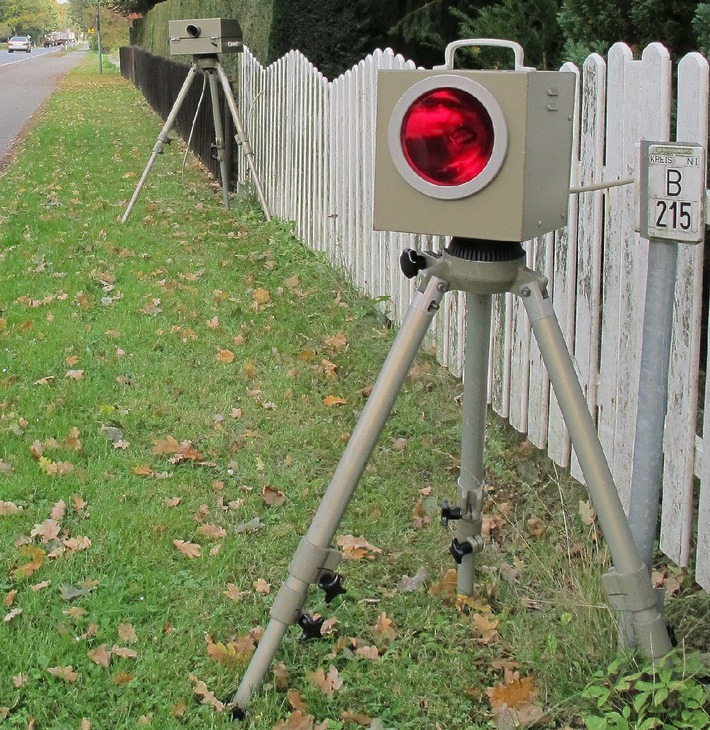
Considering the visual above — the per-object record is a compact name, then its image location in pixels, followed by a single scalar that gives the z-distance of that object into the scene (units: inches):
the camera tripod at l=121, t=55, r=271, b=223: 342.6
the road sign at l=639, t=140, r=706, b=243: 93.0
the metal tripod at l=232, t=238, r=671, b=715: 93.0
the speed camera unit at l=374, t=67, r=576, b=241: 86.0
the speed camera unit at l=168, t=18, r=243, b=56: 341.4
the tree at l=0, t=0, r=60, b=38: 4581.0
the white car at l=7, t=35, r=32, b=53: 3134.8
